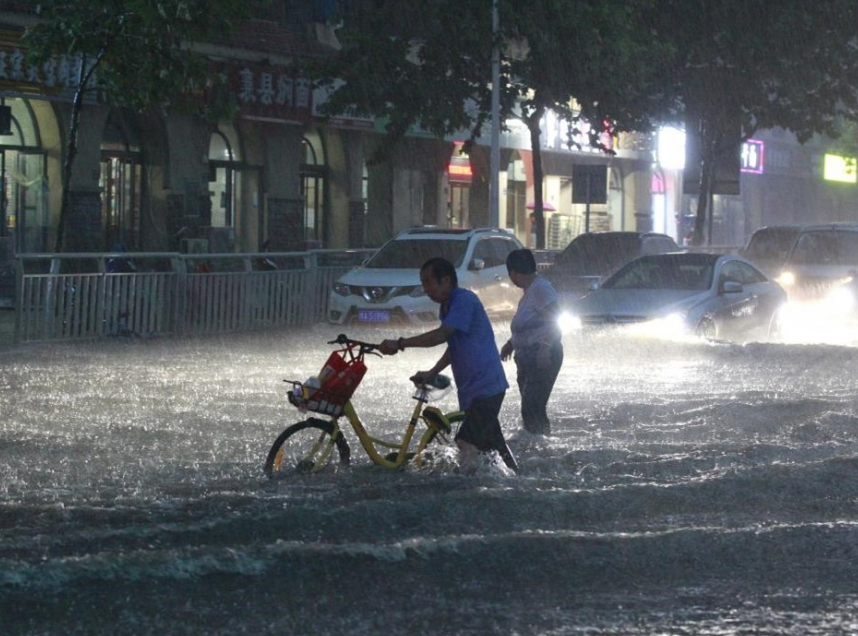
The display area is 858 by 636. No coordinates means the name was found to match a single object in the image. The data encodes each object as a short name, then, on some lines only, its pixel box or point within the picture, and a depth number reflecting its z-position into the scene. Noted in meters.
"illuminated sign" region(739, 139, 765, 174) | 68.19
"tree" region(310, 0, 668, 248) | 32.09
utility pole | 33.56
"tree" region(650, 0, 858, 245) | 37.62
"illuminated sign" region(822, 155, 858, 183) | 81.00
